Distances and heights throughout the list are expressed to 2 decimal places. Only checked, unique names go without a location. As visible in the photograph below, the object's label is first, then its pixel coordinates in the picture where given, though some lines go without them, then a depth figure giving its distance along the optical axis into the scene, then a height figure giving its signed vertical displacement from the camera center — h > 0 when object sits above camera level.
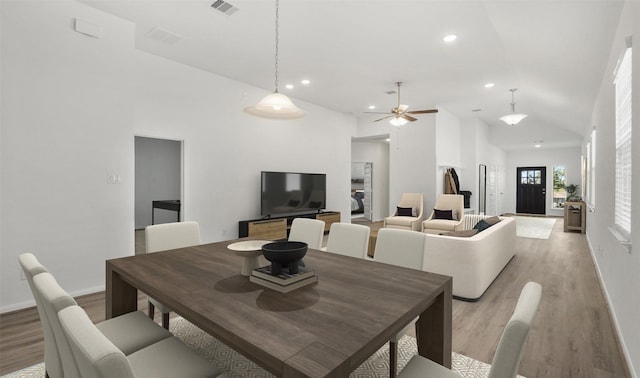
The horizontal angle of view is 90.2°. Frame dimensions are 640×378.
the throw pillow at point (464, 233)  3.55 -0.53
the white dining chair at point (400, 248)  2.16 -0.43
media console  5.55 -0.76
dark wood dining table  0.98 -0.49
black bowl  1.51 -0.35
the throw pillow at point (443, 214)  6.61 -0.58
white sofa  3.21 -0.76
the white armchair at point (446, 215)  6.22 -0.60
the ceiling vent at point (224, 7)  3.20 +1.83
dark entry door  12.11 -0.11
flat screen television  6.03 -0.14
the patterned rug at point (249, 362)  2.05 -1.21
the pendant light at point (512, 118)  6.01 +1.31
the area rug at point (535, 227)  7.35 -1.08
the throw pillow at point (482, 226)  4.04 -0.51
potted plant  9.56 -0.08
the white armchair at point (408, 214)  6.73 -0.62
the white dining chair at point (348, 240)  2.43 -0.42
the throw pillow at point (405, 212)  7.11 -0.57
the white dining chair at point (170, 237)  2.50 -0.43
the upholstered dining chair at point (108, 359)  0.75 -0.43
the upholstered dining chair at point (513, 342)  0.85 -0.42
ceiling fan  5.39 +1.21
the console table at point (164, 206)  6.03 -0.43
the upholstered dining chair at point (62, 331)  1.08 -0.69
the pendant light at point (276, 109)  2.42 +0.61
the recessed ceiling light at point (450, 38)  3.85 +1.82
